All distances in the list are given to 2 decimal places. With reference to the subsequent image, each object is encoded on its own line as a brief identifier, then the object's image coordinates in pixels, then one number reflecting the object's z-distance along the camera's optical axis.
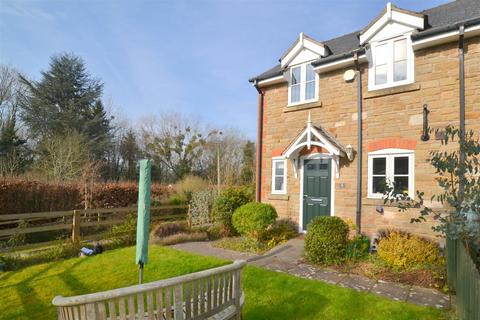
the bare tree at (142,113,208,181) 32.84
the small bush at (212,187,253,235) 10.41
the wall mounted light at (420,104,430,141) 7.54
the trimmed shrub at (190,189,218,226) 12.10
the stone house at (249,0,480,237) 7.42
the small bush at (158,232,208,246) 9.20
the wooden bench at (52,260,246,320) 2.16
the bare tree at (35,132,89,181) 18.15
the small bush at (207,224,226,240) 10.28
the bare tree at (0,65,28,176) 20.80
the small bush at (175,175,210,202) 15.88
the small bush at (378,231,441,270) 6.18
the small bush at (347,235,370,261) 6.89
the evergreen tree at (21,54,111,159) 25.02
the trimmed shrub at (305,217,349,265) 6.70
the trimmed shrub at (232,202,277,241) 8.78
